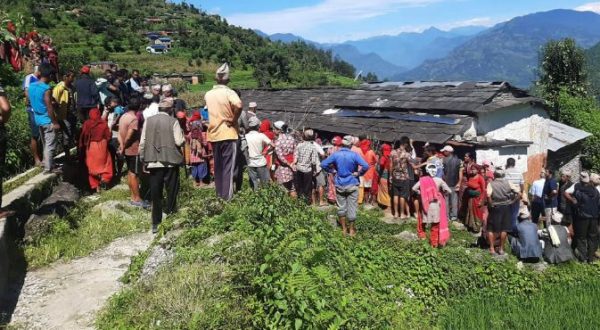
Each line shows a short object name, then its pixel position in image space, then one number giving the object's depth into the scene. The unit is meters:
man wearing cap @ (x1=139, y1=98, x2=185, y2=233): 6.06
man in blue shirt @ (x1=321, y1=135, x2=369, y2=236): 7.55
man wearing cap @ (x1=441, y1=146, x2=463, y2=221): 9.50
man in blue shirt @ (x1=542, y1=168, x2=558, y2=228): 9.58
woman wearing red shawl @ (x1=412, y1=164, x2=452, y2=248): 7.68
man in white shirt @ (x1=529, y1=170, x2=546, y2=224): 9.78
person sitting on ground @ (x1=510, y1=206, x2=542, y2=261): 7.95
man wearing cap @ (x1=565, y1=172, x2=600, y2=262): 8.09
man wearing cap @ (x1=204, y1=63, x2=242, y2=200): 6.02
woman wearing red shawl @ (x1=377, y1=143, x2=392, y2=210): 10.28
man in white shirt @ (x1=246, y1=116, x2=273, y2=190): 7.82
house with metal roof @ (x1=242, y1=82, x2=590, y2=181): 12.59
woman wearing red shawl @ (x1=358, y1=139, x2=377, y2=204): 10.12
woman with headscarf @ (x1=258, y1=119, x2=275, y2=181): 9.39
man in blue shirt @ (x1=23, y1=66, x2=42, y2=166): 7.79
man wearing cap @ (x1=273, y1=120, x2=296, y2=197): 8.80
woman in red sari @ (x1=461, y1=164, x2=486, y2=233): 9.27
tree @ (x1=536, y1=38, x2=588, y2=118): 34.66
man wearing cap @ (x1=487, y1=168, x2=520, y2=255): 7.69
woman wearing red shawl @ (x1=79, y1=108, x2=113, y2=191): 8.02
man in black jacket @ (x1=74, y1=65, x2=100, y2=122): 8.84
